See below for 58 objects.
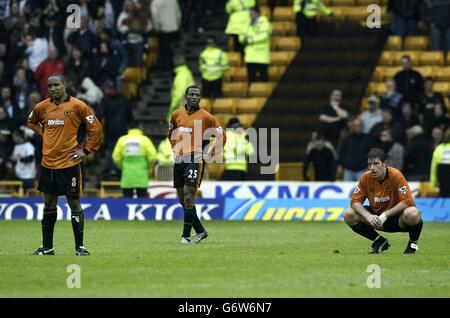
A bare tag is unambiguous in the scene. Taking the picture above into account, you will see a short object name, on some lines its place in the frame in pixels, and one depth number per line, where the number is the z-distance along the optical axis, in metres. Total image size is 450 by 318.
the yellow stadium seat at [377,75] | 31.92
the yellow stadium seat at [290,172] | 29.69
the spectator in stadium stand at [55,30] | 33.56
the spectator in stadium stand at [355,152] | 28.67
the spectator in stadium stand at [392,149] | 28.44
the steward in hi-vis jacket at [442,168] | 26.91
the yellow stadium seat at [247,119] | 30.68
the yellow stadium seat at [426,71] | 31.56
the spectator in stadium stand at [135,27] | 32.97
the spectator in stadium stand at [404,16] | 31.81
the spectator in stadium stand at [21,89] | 32.25
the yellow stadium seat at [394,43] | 32.41
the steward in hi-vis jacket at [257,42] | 31.52
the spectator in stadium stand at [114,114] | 30.45
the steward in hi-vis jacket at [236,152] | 28.27
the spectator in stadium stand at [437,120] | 28.83
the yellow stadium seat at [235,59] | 33.28
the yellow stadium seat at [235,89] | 32.53
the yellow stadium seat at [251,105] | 31.67
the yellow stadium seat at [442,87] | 31.01
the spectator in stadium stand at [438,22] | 30.81
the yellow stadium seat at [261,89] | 32.06
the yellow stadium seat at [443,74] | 31.44
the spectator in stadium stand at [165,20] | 33.22
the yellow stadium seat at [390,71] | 31.72
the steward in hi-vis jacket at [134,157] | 27.14
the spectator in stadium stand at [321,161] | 28.95
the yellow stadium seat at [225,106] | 31.86
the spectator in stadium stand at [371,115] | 29.64
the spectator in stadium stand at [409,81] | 30.16
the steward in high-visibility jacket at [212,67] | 31.56
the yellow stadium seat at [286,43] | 33.12
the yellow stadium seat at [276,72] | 32.59
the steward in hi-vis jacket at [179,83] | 31.06
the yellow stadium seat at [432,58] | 31.77
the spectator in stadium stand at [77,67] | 32.41
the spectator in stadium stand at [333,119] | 30.06
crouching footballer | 17.64
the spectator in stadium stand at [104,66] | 32.12
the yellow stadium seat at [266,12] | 34.00
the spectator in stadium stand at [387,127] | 28.86
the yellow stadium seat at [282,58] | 32.78
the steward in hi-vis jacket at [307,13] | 32.66
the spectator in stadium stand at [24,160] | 29.81
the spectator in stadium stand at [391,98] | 29.89
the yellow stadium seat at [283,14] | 33.84
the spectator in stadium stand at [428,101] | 29.11
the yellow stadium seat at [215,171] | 30.27
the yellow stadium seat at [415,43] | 32.53
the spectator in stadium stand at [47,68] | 32.28
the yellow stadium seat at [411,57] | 32.09
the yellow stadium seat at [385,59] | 32.16
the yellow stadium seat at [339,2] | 34.12
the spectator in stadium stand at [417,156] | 28.64
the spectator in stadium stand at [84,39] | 32.94
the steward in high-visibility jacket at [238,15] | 32.38
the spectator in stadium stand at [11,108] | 31.48
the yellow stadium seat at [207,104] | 32.00
